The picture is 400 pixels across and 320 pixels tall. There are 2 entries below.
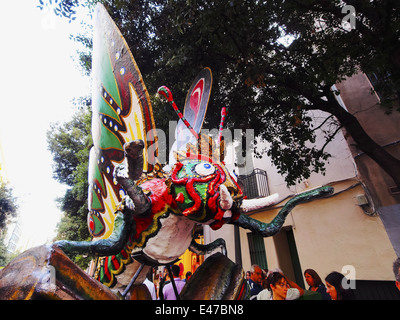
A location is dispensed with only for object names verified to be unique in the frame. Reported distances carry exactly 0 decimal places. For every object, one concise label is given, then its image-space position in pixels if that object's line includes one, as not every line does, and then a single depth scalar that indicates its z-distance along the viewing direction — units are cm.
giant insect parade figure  94
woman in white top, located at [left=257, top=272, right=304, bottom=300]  259
